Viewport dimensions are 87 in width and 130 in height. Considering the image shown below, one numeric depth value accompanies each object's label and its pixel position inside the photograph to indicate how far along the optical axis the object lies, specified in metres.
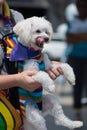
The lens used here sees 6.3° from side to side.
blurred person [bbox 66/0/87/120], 12.02
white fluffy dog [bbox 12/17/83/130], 5.06
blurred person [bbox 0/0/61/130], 4.83
